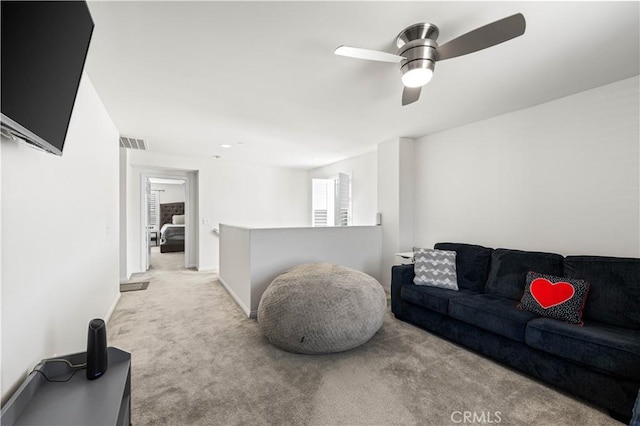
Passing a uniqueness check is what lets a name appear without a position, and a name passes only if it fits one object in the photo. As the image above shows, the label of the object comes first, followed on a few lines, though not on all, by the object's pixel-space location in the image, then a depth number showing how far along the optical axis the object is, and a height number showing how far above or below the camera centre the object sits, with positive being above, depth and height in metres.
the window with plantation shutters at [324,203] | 6.01 +0.24
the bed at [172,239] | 8.37 -0.73
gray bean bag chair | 2.46 -0.88
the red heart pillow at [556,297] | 2.19 -0.67
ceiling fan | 1.52 +0.98
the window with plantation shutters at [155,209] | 10.20 +0.18
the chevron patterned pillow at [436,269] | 3.13 -0.61
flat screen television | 0.94 +0.57
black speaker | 1.31 -0.64
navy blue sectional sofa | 1.79 -0.83
